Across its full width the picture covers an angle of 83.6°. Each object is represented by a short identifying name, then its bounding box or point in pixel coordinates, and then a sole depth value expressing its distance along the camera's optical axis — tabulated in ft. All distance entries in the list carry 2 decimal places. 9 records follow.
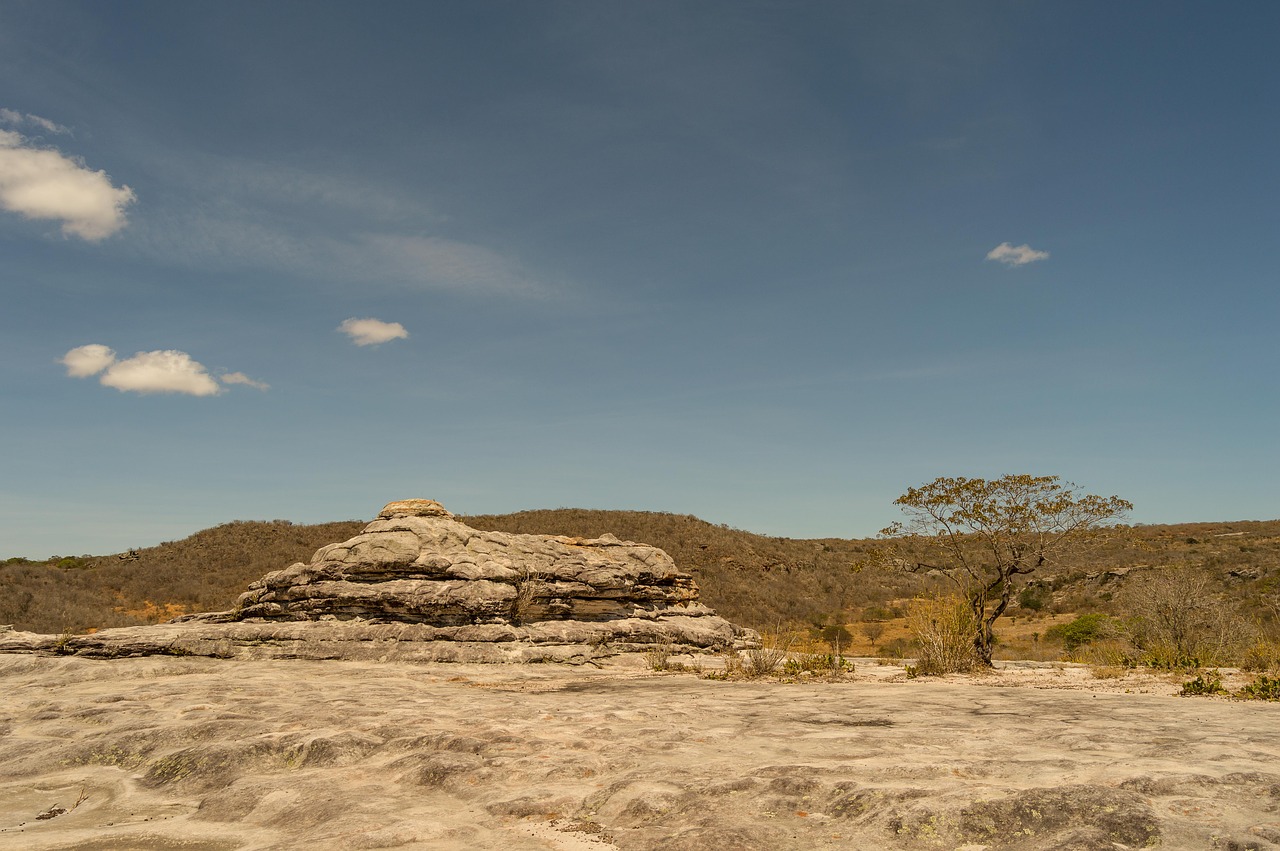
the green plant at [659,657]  48.37
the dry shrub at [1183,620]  57.76
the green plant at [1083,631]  81.87
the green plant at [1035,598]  126.72
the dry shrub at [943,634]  47.57
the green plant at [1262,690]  33.50
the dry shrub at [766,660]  44.32
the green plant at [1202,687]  35.06
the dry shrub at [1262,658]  44.95
